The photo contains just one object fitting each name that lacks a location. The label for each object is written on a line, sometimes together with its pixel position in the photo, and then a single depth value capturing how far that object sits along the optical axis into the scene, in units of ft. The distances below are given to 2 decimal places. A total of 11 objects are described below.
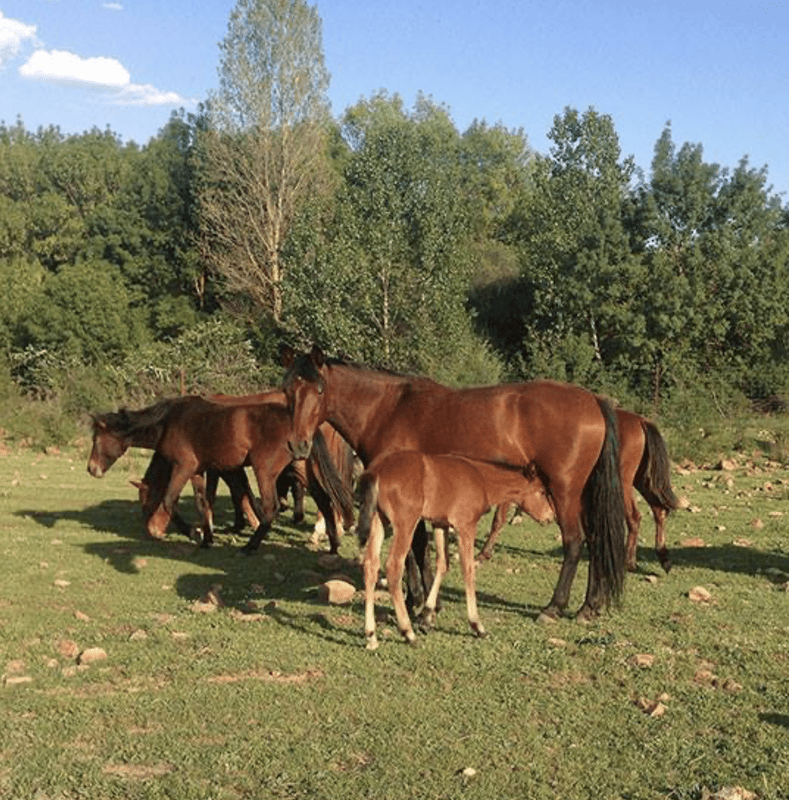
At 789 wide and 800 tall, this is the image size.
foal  24.58
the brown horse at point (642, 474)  36.24
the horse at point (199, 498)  40.50
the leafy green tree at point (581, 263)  110.93
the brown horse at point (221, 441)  38.83
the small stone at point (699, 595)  30.04
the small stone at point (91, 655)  22.57
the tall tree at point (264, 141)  131.54
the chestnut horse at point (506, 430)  28.66
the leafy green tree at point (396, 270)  111.86
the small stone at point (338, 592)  28.71
